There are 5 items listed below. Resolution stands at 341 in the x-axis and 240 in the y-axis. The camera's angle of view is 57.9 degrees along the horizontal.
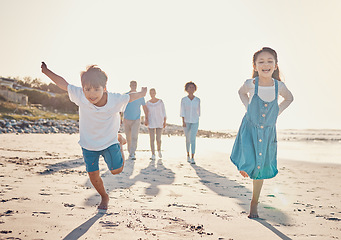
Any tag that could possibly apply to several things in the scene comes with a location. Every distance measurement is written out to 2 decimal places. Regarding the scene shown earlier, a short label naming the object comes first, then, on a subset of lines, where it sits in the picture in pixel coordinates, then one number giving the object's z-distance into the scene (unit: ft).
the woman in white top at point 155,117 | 32.45
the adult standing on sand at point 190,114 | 30.35
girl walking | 11.36
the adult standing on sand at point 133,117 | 30.83
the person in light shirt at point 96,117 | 11.21
